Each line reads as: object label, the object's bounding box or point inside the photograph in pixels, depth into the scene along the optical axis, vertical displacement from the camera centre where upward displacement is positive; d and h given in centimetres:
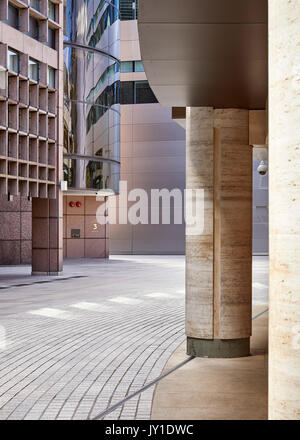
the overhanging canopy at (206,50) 620 +185
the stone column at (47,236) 2800 -50
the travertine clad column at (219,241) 1047 -24
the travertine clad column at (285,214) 356 +6
